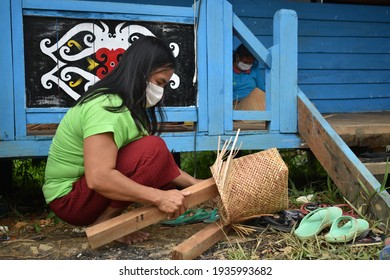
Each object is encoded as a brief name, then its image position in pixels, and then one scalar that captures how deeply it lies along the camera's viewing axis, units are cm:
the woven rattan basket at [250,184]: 234
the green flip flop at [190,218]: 287
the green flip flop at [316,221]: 240
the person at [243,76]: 429
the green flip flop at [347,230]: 230
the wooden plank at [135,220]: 218
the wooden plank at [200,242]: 214
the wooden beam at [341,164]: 253
